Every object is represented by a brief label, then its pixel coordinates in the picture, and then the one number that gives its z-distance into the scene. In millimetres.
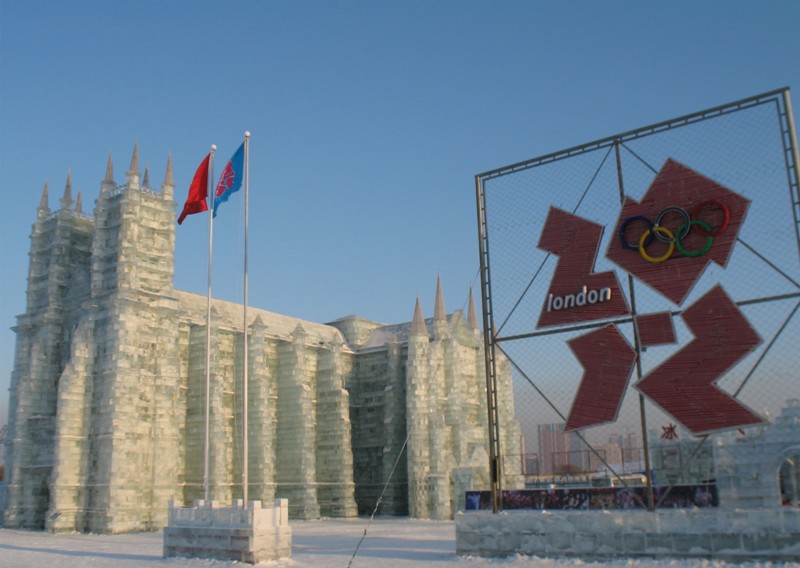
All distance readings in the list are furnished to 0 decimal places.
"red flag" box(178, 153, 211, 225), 29844
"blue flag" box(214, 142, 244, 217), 28609
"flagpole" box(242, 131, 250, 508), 24578
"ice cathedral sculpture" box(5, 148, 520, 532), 43406
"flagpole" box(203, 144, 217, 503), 28703
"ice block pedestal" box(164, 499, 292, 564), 23234
